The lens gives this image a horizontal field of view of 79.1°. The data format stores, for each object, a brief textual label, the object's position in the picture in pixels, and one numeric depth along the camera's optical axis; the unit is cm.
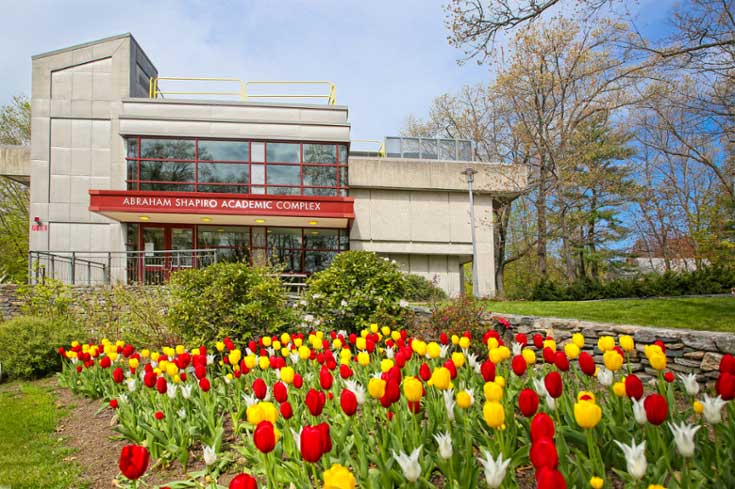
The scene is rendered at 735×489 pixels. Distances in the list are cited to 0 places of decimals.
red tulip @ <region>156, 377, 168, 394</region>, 392
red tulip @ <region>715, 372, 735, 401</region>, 235
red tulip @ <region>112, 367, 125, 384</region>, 464
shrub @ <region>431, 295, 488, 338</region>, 761
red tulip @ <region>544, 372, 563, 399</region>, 255
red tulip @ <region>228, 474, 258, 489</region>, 162
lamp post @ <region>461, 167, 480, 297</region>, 1975
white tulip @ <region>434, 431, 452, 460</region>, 198
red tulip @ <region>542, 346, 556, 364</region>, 328
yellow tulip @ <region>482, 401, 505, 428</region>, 208
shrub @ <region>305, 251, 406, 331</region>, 881
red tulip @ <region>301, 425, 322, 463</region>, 195
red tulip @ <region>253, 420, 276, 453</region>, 204
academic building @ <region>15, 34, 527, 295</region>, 1930
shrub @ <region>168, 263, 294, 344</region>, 778
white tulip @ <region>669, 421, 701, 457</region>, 188
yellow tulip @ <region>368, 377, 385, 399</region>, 248
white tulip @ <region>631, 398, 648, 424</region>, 228
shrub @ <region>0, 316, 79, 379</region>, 887
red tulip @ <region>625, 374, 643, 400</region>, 240
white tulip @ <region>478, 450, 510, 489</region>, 167
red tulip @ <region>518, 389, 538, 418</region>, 229
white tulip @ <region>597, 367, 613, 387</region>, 291
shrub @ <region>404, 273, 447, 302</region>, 1708
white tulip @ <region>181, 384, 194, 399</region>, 397
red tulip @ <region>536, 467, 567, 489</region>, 141
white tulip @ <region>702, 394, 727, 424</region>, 221
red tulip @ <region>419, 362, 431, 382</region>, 322
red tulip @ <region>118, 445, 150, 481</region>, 187
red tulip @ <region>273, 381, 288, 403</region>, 292
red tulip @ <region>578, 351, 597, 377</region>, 295
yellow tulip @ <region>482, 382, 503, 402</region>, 229
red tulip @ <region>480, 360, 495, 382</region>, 294
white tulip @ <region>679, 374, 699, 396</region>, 269
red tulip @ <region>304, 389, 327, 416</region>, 254
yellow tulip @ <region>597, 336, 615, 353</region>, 321
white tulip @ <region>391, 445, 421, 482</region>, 182
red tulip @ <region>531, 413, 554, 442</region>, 186
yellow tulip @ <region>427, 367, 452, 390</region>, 262
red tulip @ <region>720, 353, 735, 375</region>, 258
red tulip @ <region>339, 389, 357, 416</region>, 244
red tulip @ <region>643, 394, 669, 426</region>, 207
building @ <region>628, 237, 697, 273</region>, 2657
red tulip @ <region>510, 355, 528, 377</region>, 317
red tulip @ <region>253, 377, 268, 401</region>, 305
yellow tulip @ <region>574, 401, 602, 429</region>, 198
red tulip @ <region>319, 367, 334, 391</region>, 318
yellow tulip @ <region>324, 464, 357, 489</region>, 156
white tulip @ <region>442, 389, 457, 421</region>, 260
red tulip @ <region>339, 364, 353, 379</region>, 344
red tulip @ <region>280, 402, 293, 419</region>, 263
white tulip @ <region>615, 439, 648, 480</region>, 170
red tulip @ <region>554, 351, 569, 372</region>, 313
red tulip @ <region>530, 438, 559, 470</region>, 159
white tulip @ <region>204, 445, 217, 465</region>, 237
